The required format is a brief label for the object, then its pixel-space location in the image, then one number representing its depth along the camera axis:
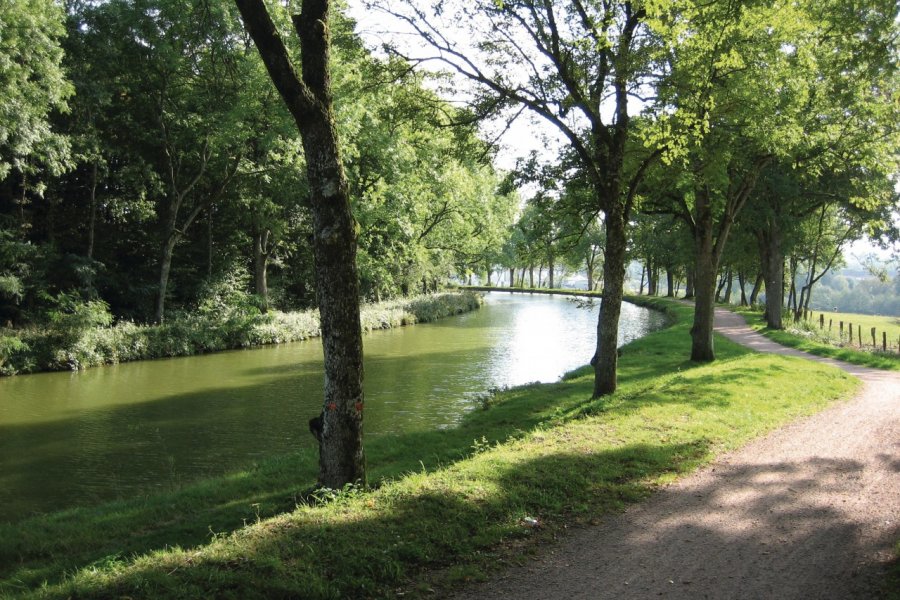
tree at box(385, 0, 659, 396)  11.45
